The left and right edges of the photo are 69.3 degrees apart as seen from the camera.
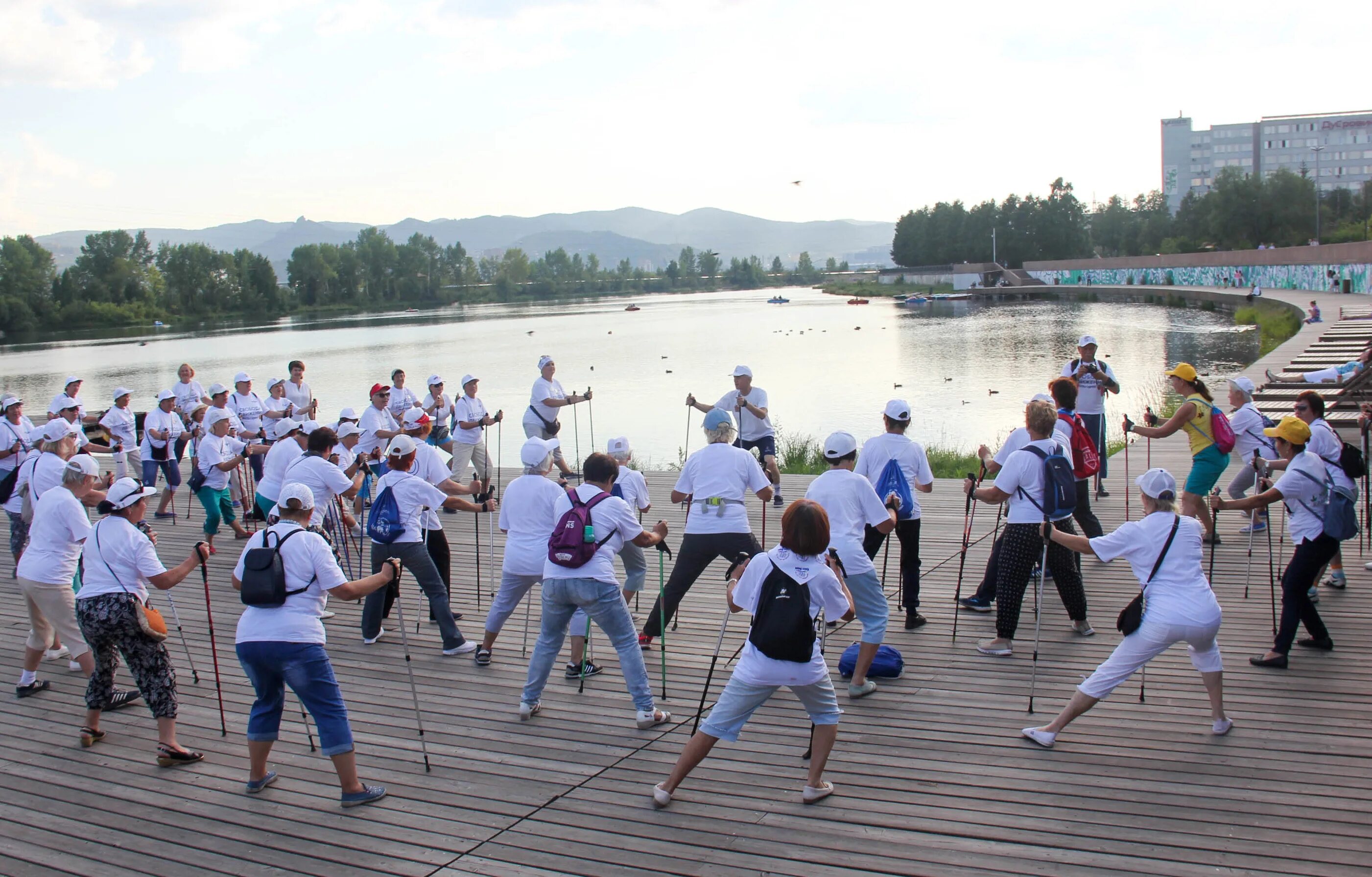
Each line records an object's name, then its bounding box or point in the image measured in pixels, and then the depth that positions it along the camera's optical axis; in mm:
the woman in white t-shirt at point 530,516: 6977
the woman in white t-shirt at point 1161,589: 5406
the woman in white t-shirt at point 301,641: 5254
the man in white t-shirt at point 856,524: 6496
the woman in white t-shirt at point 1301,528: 6691
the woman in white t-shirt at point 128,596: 6012
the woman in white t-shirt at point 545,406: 12648
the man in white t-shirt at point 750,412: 11750
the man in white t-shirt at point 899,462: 7602
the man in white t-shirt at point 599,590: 6156
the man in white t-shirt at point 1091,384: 10812
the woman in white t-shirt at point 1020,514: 7082
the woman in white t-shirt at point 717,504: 7250
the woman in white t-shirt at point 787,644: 4879
